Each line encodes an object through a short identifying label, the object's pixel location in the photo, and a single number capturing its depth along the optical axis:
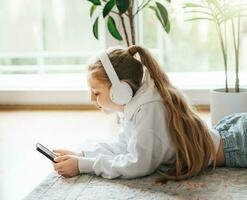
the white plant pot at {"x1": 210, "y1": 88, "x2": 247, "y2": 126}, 2.45
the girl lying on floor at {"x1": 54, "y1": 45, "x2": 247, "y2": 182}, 1.68
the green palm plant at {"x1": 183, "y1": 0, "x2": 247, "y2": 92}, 2.40
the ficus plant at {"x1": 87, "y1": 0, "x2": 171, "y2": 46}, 2.40
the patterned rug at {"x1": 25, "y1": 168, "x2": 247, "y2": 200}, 1.57
